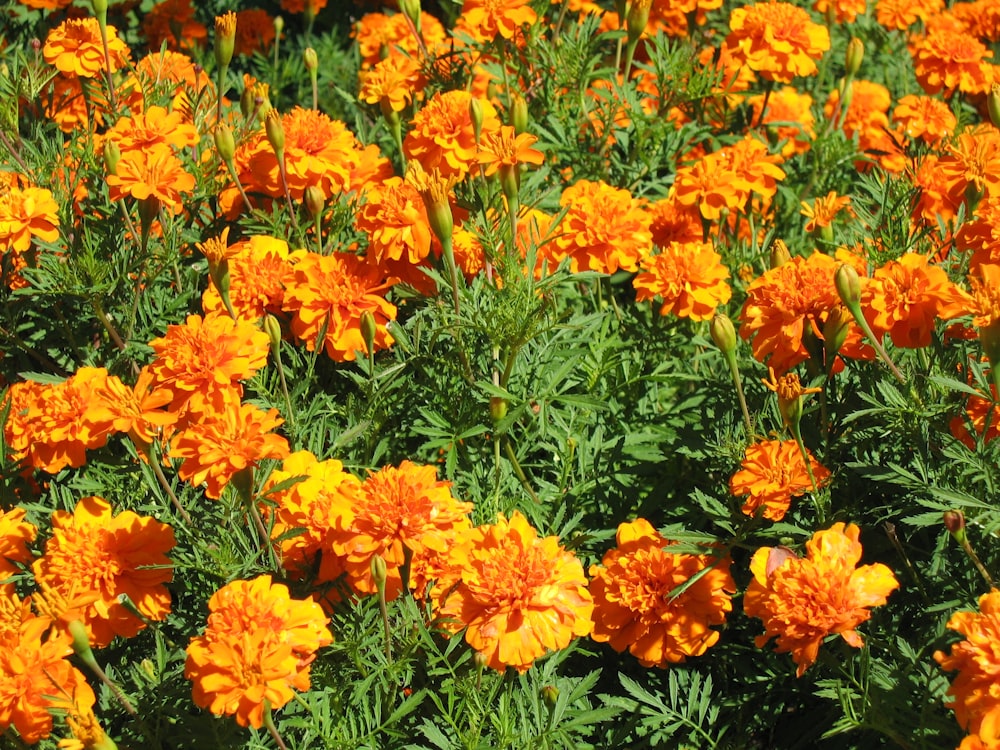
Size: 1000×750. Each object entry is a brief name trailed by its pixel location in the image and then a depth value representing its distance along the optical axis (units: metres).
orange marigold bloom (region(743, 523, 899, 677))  0.91
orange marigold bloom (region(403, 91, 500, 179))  1.08
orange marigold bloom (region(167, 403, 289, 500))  0.93
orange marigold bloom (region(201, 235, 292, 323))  1.05
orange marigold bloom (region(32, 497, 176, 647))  0.96
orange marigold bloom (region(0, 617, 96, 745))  0.91
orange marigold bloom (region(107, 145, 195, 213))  1.03
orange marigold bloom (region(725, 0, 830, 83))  1.17
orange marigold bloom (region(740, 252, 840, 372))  0.99
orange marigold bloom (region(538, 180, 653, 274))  1.07
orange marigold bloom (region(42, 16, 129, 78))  1.13
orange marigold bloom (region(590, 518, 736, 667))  0.97
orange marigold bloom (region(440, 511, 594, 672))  0.92
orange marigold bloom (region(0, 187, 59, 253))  1.04
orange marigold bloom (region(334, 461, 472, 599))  0.92
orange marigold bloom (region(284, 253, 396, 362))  1.04
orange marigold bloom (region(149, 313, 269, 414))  0.97
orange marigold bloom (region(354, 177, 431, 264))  1.04
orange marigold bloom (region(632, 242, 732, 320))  1.07
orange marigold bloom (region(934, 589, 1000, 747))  0.88
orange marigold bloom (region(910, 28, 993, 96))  1.25
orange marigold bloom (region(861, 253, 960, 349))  0.97
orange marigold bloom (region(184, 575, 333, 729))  0.90
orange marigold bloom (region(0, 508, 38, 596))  0.97
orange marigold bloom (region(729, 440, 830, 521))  0.96
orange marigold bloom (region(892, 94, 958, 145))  1.23
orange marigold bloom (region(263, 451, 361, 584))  0.95
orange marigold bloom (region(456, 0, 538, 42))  1.14
